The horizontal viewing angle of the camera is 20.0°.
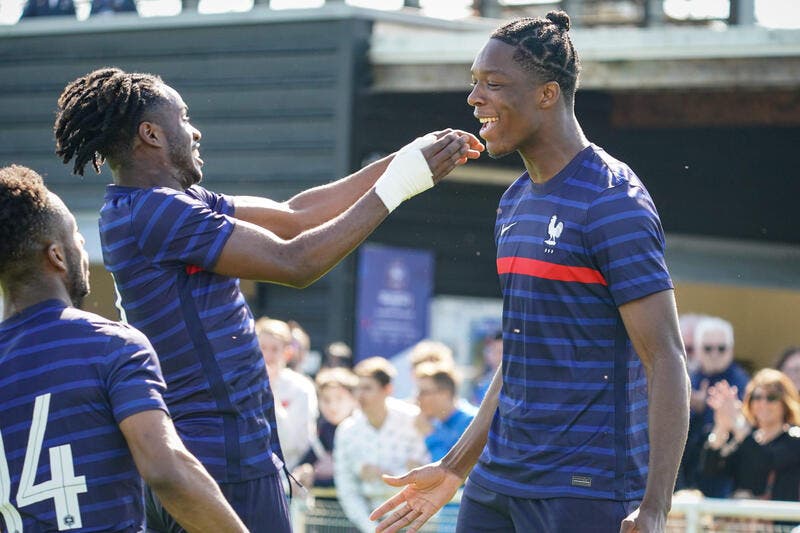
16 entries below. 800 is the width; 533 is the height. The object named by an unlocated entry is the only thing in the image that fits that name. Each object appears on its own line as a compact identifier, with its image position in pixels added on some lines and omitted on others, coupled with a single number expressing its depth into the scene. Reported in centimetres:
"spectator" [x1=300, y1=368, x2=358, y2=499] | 1543
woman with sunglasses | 1260
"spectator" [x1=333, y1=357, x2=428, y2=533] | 1396
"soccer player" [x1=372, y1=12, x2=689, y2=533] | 616
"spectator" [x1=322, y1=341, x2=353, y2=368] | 1746
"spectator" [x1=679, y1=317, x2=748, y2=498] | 1344
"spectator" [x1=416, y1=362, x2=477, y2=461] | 1380
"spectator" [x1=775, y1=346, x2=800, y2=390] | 1460
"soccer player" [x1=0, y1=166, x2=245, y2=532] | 531
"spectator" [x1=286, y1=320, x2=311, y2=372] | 1701
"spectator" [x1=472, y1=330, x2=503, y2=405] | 1729
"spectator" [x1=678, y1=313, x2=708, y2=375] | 1634
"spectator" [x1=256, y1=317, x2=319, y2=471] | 1500
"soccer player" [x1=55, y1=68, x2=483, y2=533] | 664
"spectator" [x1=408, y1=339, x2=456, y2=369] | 1447
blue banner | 1897
